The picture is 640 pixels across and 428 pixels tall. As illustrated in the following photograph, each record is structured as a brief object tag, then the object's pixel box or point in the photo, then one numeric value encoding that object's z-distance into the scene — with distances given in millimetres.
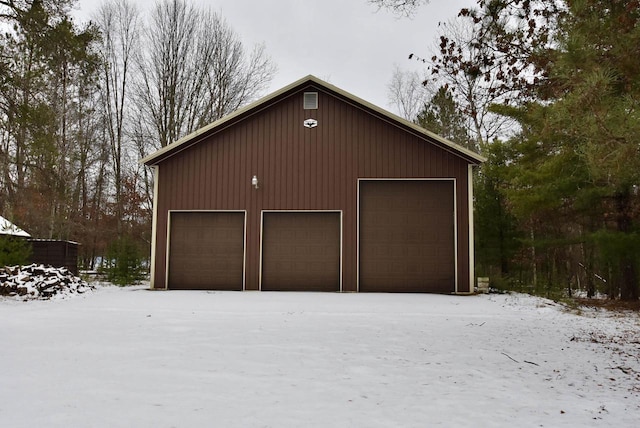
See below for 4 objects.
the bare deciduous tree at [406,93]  22281
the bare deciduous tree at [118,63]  20906
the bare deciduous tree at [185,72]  19906
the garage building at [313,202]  11617
